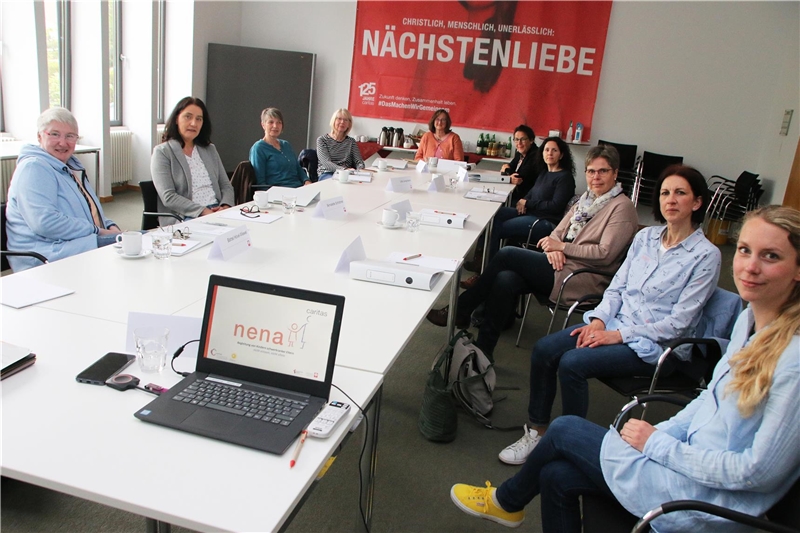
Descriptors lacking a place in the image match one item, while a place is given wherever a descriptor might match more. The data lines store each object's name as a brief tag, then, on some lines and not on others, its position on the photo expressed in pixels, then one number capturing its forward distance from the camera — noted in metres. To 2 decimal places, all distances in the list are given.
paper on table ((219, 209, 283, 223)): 3.06
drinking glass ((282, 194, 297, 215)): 3.36
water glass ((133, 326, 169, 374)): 1.39
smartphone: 1.31
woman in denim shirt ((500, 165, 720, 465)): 2.17
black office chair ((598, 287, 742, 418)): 2.15
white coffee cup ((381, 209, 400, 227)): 3.11
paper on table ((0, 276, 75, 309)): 1.70
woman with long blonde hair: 1.22
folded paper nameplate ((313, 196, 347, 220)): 3.24
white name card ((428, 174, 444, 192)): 4.60
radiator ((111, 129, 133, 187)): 6.56
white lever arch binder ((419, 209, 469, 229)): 3.31
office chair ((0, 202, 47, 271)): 2.69
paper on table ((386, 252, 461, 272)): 2.43
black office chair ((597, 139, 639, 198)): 7.12
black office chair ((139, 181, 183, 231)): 3.55
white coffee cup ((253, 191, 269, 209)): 3.30
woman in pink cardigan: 6.68
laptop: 1.23
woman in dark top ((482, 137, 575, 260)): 4.52
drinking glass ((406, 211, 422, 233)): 3.14
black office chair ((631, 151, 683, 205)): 6.97
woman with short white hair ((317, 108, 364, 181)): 5.53
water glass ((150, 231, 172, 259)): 2.27
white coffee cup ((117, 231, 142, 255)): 2.22
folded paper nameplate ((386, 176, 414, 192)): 4.35
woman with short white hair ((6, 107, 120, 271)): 2.61
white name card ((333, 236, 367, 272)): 2.27
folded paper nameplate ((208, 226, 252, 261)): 2.30
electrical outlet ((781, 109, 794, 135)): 6.56
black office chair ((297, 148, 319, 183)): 5.86
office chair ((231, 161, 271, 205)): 4.55
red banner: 7.26
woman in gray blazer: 3.62
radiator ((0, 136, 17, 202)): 4.93
